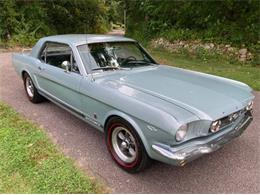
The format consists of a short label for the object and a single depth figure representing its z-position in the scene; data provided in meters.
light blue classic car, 2.50
